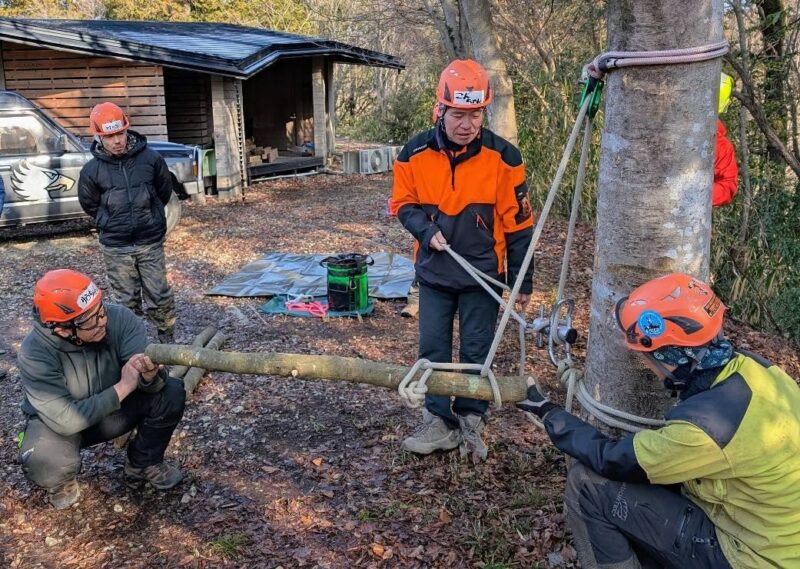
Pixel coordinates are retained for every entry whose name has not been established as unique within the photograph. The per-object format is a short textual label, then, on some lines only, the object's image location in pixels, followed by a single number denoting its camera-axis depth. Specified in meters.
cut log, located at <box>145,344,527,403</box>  2.91
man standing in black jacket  5.55
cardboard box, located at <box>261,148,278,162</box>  16.73
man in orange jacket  3.43
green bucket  6.69
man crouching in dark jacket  3.32
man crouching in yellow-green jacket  2.18
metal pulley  2.93
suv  9.36
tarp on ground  7.56
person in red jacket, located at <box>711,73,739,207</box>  4.54
